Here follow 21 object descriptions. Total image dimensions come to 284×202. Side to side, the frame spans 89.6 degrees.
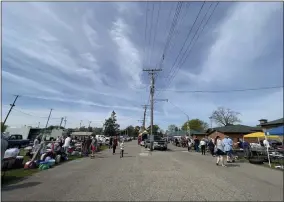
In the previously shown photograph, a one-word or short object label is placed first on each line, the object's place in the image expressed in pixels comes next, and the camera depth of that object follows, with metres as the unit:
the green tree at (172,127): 98.50
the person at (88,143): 13.66
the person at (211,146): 13.70
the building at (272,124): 21.46
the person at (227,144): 9.00
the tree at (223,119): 58.92
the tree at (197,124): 85.78
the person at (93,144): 12.21
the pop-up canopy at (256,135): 12.70
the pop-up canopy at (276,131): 7.73
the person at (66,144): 11.86
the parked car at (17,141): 20.35
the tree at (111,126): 81.65
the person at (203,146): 14.39
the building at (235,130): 31.13
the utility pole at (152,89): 21.36
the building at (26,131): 28.26
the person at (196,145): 18.04
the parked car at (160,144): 19.89
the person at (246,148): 11.17
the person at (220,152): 8.69
